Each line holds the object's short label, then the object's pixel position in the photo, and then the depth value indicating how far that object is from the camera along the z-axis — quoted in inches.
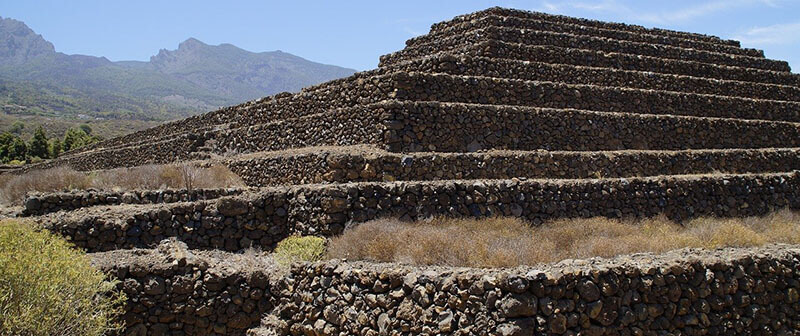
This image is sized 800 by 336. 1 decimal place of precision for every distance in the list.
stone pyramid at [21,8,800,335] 351.9
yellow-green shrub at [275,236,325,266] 469.1
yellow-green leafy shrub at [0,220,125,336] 300.7
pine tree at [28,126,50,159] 2150.6
